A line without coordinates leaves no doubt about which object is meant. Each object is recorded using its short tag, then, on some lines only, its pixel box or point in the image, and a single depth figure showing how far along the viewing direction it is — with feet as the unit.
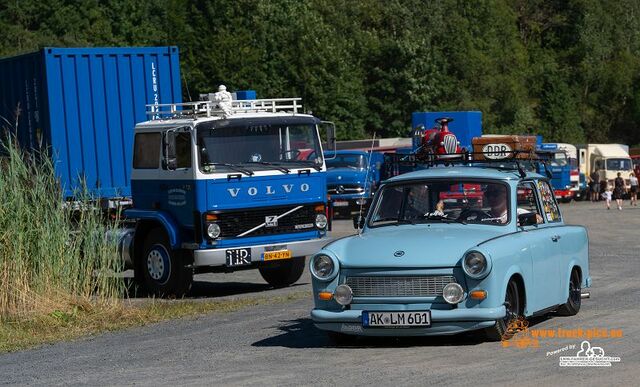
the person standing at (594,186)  191.01
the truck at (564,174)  168.96
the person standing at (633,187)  161.89
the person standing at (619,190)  144.15
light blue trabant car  36.83
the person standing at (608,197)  144.77
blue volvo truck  58.18
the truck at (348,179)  127.85
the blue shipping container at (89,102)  67.36
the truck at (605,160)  196.94
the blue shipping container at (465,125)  108.58
